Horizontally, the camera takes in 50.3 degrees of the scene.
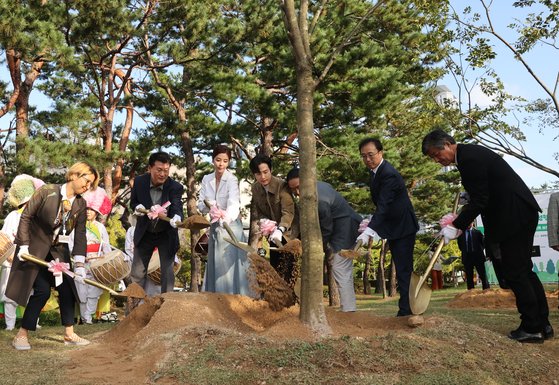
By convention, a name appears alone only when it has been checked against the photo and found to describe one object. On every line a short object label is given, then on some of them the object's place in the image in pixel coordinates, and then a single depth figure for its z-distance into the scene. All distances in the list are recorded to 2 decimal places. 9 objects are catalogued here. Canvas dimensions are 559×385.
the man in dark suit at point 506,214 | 4.35
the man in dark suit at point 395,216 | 5.12
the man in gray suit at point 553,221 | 6.38
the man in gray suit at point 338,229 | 5.51
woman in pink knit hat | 7.70
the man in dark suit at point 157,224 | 5.72
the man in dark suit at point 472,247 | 10.45
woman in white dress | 5.87
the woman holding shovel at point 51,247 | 4.84
